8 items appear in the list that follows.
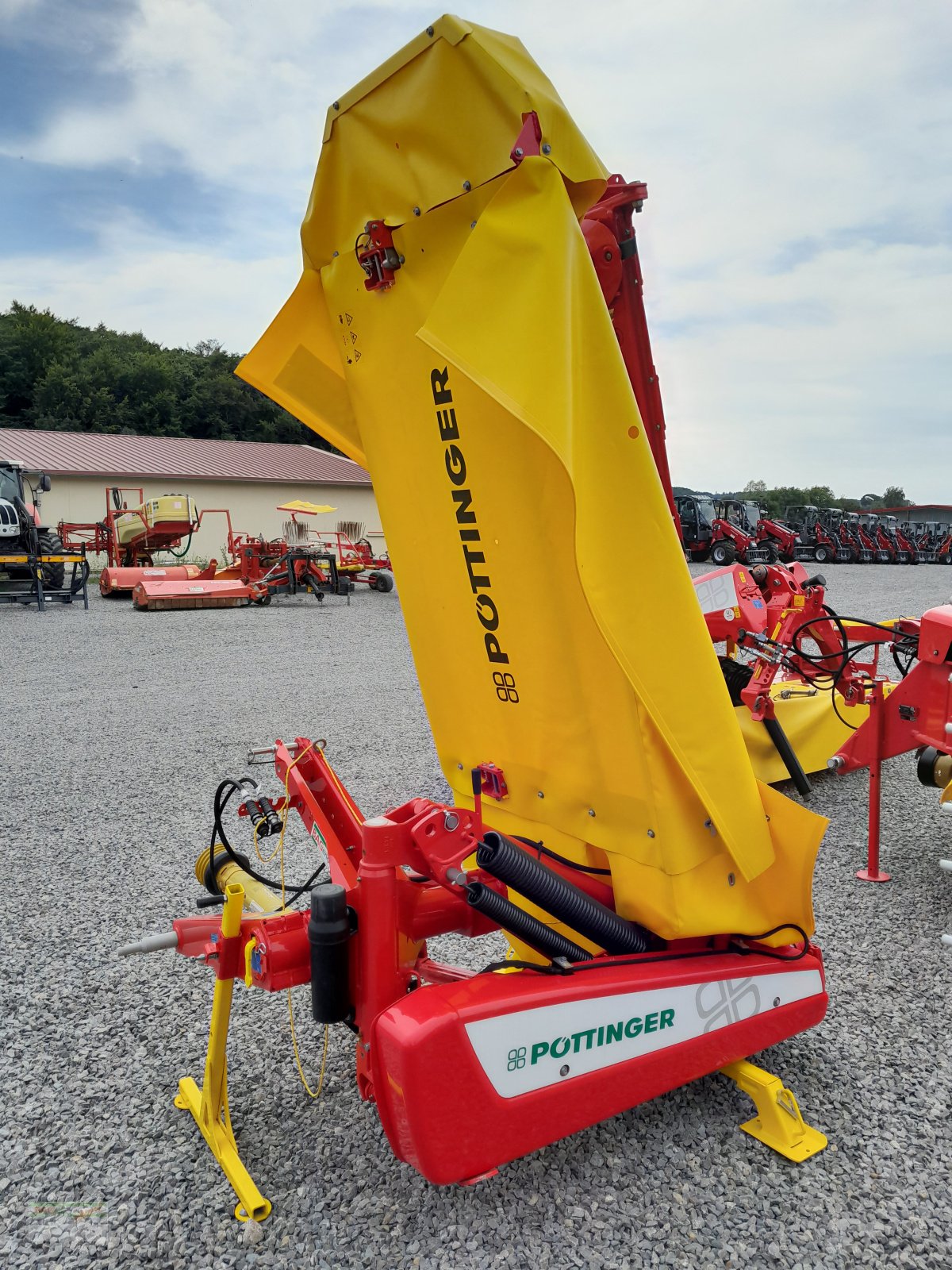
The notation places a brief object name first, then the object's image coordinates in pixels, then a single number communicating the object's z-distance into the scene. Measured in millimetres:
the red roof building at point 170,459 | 27984
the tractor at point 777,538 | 23984
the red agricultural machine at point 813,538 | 28484
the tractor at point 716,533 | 23344
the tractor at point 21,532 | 15375
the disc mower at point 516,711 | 1601
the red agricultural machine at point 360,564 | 17516
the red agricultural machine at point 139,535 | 16750
